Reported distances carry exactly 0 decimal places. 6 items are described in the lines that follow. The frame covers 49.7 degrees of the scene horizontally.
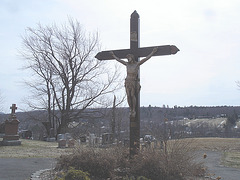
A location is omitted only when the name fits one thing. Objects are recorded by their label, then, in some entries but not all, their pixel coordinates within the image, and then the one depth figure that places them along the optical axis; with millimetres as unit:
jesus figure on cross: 7316
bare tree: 28047
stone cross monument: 17547
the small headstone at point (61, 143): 17844
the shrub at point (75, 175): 4793
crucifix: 7312
